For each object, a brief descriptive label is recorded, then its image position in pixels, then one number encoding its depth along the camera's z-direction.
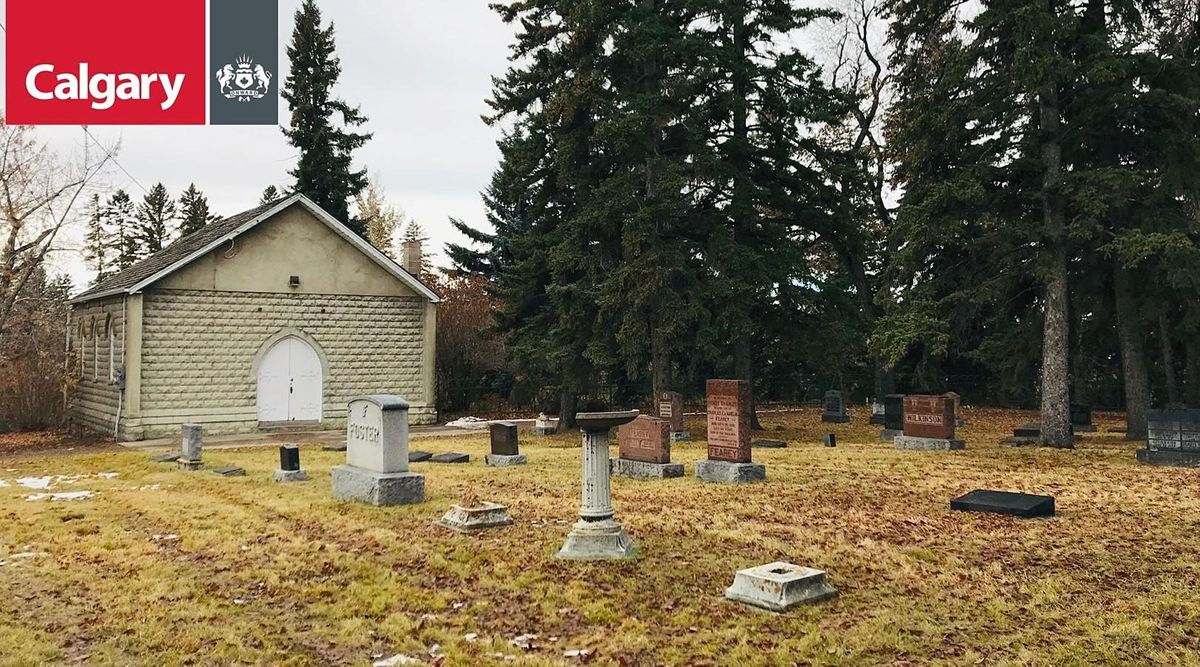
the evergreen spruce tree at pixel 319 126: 36.00
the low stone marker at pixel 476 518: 9.43
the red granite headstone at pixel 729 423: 13.14
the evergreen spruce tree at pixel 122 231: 51.28
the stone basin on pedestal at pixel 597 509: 8.09
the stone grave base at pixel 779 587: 6.44
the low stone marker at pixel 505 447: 15.82
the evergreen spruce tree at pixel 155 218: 51.16
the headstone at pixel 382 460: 11.05
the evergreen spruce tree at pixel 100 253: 51.41
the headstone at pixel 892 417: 22.58
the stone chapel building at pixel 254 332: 22.05
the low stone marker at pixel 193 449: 15.86
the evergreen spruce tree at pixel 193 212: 47.34
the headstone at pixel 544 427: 24.16
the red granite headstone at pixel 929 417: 18.70
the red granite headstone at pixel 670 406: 20.62
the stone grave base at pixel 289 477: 13.81
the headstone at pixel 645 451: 13.89
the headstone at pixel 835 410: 28.92
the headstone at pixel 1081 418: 24.69
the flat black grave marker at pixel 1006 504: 9.93
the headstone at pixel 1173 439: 14.70
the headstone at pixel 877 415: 27.80
